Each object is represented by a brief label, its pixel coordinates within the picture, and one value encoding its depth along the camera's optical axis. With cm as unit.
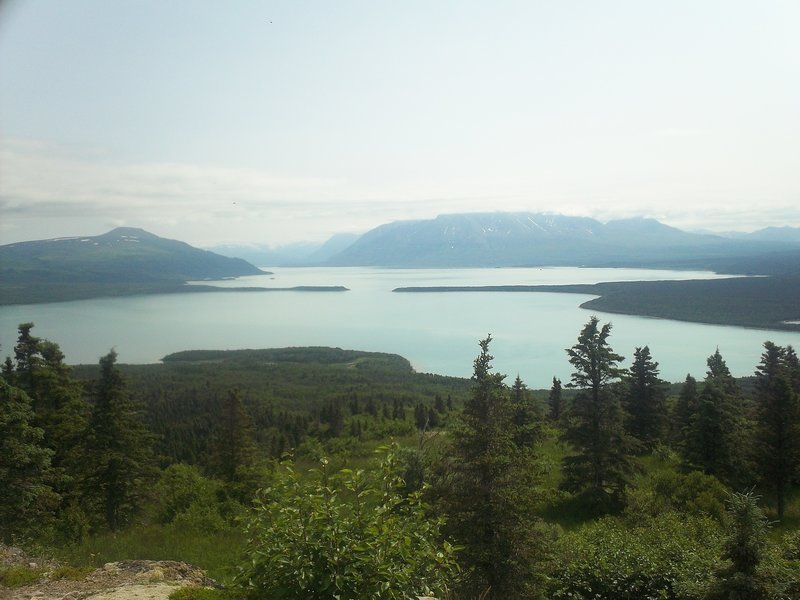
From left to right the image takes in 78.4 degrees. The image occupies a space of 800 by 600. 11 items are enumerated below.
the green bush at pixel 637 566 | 777
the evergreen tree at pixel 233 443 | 1602
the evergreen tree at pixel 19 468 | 957
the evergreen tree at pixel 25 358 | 1474
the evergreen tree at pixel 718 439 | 1596
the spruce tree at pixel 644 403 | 2277
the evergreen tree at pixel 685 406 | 2212
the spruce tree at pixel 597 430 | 1507
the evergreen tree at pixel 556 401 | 3512
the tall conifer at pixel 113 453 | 1346
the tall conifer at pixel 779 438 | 1480
